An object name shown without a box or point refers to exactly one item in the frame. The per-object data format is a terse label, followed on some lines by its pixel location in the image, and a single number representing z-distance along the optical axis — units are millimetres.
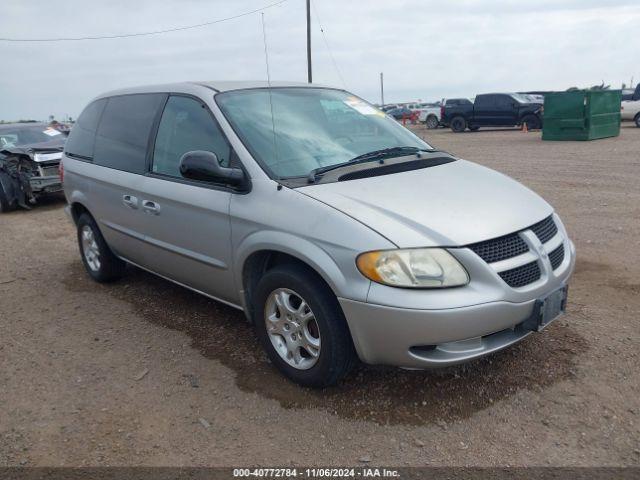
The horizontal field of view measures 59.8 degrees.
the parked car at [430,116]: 31531
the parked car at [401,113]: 36500
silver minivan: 2729
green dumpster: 17609
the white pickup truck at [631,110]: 22859
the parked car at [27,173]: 9766
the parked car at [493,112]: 24656
